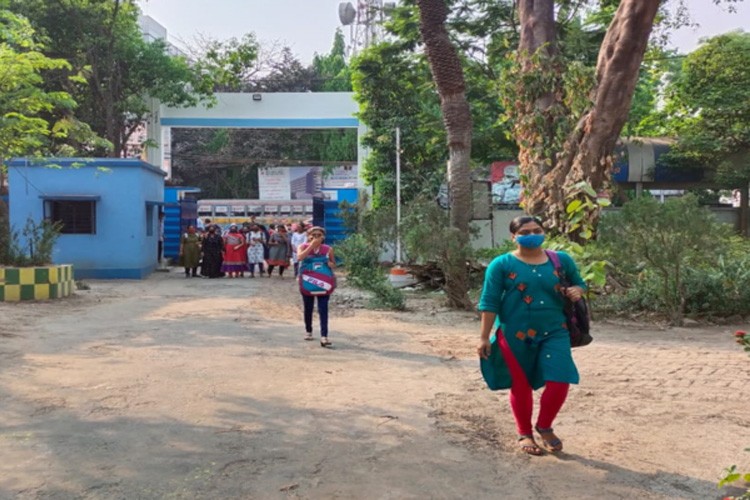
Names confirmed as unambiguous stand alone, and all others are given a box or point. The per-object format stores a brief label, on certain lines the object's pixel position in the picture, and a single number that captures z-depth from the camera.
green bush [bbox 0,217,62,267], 13.53
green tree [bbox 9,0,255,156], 22.08
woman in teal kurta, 4.51
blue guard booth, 18.81
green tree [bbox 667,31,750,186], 21.34
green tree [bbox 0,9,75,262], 11.00
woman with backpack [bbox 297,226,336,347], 8.54
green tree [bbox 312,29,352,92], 39.03
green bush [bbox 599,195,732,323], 9.57
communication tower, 24.76
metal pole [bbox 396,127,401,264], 16.11
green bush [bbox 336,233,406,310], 12.55
